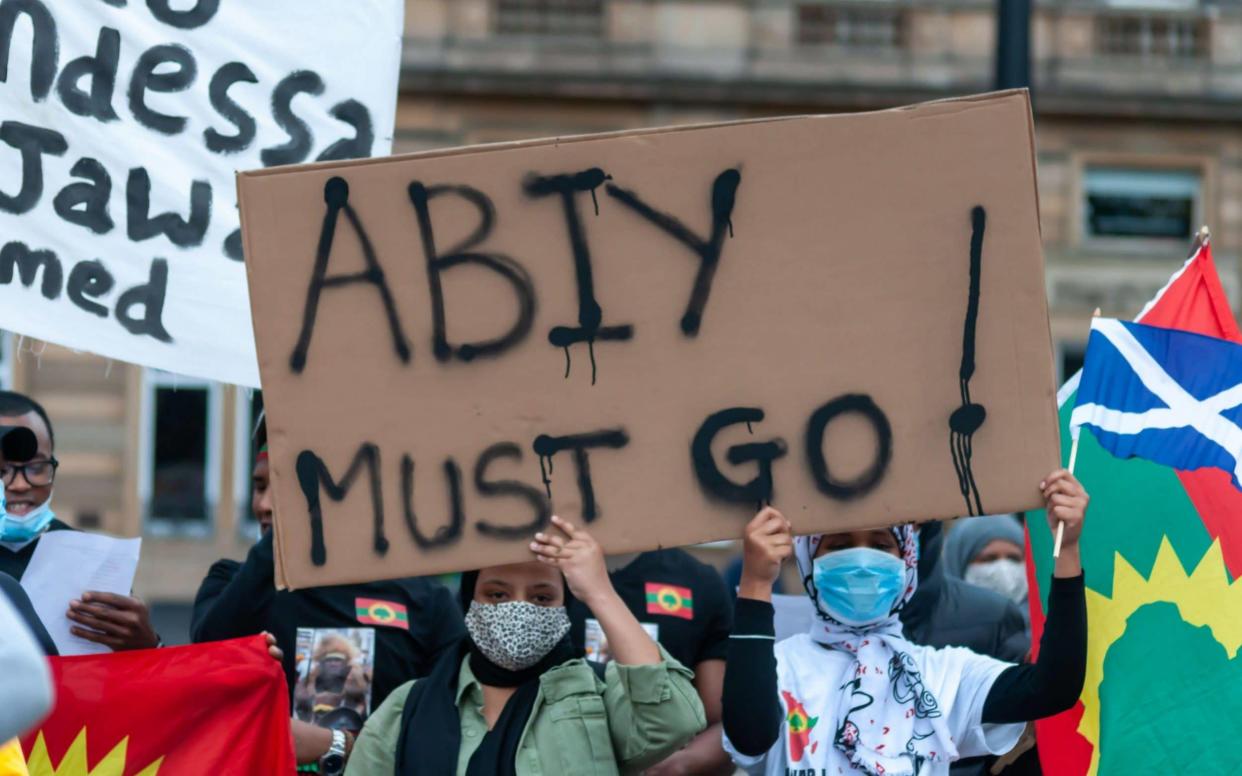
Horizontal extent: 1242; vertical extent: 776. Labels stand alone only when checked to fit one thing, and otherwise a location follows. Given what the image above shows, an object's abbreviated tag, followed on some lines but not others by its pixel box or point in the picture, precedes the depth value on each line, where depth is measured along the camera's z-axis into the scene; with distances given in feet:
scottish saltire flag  24.26
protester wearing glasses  26.55
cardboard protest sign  22.75
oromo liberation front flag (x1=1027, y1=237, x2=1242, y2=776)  24.58
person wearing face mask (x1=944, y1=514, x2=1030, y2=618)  38.06
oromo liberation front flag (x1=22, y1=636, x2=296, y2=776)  25.29
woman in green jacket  22.49
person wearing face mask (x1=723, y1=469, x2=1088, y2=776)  22.35
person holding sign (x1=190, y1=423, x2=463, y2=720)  27.58
